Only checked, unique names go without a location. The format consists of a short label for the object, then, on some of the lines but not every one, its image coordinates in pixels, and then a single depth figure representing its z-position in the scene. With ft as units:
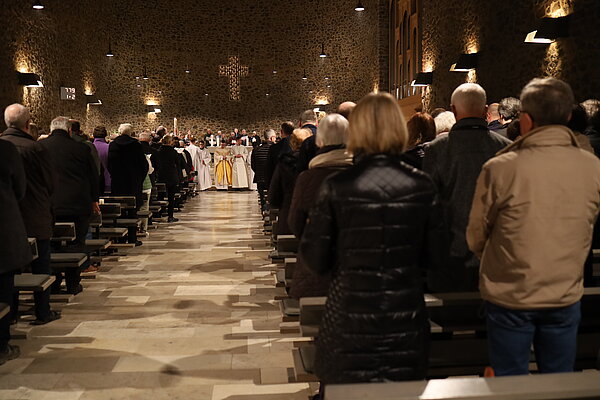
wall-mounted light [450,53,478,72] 34.12
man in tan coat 6.90
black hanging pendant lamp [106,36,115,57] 72.71
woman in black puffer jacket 6.59
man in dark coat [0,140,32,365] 12.48
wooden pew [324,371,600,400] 5.73
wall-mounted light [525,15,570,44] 23.34
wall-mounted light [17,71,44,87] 42.83
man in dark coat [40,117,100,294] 18.92
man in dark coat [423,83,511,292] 10.09
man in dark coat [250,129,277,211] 36.17
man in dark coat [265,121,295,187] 23.61
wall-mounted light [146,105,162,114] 79.82
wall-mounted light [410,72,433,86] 44.14
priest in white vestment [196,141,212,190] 60.13
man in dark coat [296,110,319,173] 14.07
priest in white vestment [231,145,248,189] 61.46
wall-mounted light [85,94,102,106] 63.82
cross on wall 81.66
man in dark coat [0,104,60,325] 15.20
